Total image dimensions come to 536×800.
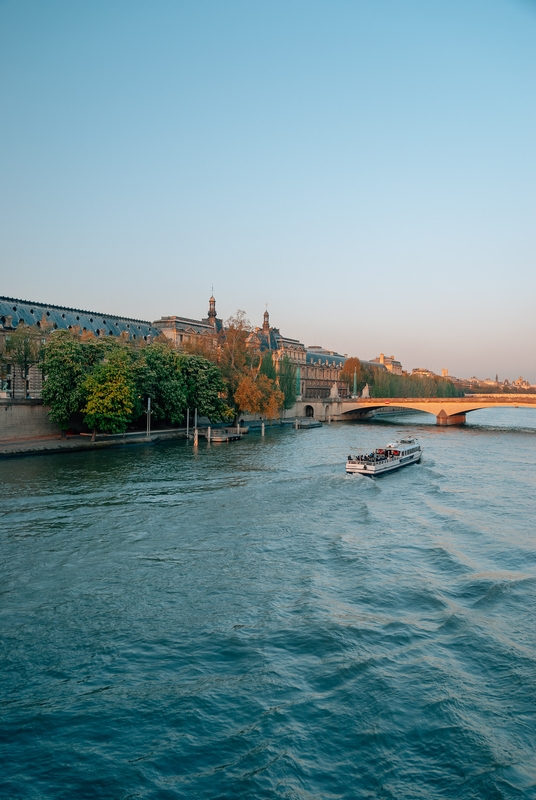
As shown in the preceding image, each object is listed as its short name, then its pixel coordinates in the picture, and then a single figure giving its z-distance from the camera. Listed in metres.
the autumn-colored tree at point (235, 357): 69.76
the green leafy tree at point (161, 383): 56.19
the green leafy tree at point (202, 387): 62.97
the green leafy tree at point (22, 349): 55.81
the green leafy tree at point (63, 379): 49.62
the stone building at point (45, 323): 65.38
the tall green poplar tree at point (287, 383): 87.50
